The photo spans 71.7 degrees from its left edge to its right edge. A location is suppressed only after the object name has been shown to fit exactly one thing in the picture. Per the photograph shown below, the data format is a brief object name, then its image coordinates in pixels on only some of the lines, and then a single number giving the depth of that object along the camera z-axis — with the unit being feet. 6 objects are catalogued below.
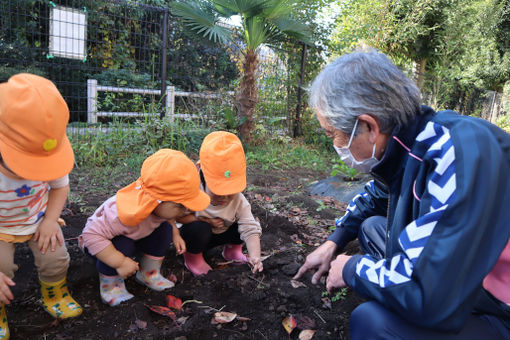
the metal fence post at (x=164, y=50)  19.35
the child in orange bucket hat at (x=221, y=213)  7.16
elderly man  3.40
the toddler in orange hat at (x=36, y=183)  4.82
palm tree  18.99
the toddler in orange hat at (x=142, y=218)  6.19
